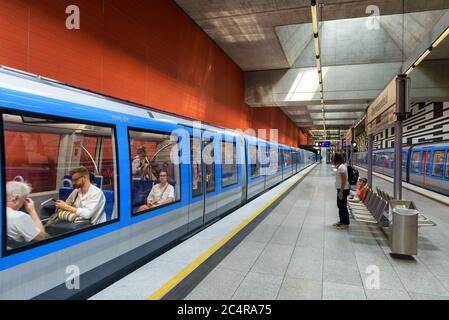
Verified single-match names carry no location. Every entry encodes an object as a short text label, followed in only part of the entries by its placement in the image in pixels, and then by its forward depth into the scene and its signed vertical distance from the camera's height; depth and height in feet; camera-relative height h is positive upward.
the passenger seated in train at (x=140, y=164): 12.14 -0.38
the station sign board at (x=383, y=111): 17.02 +3.20
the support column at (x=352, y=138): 54.24 +3.33
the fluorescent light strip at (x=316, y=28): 17.47 +9.21
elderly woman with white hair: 7.16 -1.58
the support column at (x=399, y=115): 15.07 +2.12
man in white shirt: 9.52 -1.54
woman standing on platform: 18.48 -2.18
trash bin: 12.98 -3.43
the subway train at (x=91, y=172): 7.45 -0.65
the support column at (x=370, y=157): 28.67 -0.12
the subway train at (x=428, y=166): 36.29 -1.44
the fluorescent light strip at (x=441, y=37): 15.98 +6.72
